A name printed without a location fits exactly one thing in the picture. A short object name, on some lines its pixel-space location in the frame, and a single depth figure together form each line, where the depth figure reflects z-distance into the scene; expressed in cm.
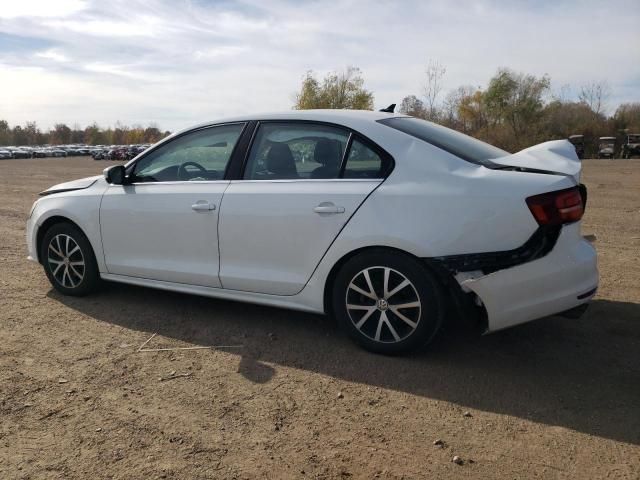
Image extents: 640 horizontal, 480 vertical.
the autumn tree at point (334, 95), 5134
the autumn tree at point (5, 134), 12047
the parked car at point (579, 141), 4009
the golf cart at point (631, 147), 3897
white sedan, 330
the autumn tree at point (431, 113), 4497
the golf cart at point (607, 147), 4188
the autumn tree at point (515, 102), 5278
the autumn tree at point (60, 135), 13525
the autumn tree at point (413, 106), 4613
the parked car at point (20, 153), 7612
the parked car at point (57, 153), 7731
